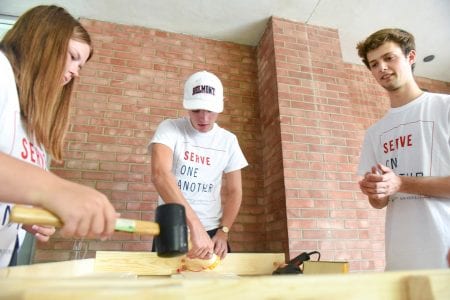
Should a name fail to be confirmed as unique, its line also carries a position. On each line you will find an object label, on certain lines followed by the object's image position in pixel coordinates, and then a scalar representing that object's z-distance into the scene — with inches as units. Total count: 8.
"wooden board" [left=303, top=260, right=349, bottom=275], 46.8
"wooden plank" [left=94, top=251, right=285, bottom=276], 56.9
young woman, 22.8
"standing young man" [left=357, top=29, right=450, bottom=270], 45.3
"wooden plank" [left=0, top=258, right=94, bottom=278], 28.5
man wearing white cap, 65.4
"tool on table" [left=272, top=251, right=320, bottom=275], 53.7
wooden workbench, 16.0
